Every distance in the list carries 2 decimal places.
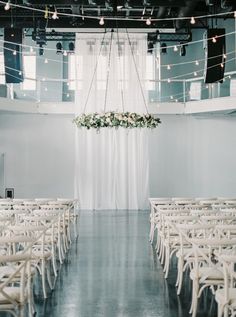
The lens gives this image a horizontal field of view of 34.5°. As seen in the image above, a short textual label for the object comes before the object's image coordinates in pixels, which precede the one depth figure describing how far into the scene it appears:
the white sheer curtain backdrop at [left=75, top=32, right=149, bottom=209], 12.61
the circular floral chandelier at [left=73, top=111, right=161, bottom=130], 9.10
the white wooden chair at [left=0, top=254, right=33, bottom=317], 3.23
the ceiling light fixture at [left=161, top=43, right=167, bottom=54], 13.29
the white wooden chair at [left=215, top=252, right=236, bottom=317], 3.24
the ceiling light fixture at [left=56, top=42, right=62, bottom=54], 12.75
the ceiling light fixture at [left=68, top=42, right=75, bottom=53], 13.29
